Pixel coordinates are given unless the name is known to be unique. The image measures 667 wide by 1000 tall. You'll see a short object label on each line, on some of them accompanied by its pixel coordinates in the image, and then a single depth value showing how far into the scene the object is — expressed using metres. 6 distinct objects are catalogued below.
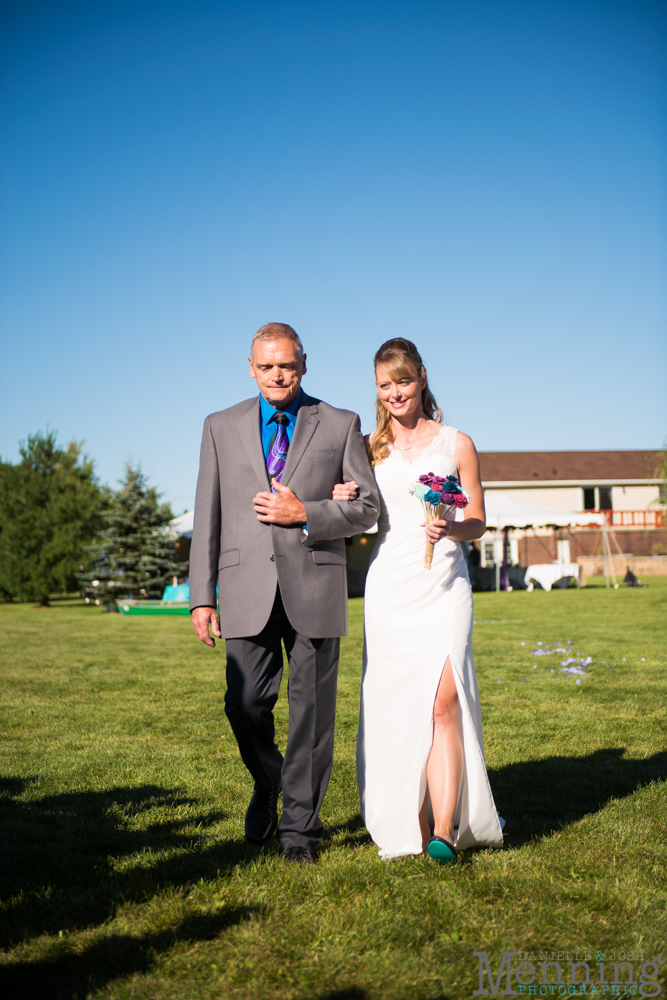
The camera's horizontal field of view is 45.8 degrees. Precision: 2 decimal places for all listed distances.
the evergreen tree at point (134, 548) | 26.20
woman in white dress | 3.66
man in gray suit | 3.65
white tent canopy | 25.48
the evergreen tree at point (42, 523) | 29.75
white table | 26.94
